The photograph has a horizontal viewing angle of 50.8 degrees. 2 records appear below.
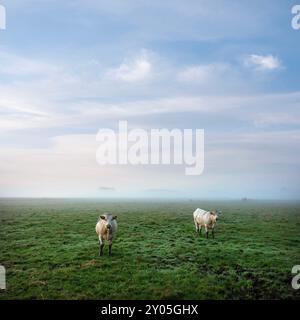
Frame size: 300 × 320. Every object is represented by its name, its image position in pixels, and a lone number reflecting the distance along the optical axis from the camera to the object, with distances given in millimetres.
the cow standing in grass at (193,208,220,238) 21031
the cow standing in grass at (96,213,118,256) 15869
